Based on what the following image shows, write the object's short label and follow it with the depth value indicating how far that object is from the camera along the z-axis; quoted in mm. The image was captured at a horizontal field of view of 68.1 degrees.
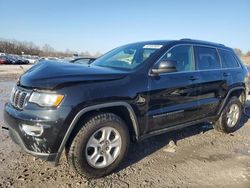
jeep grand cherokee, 2127
